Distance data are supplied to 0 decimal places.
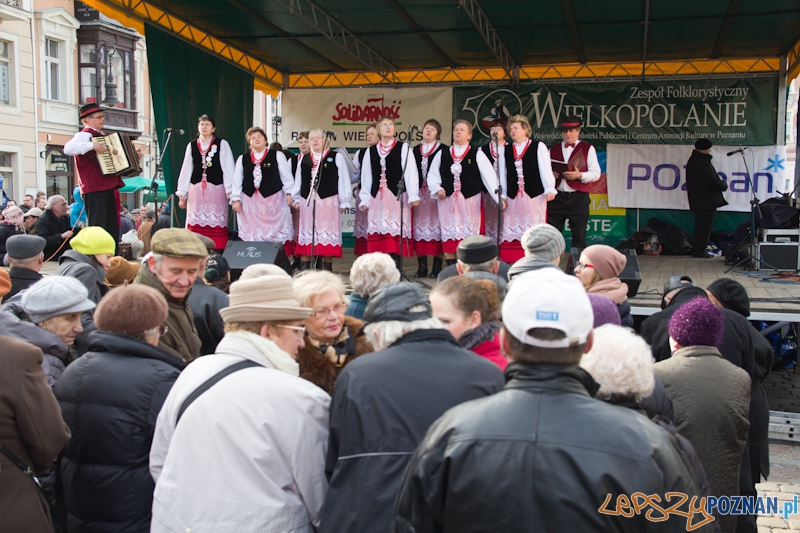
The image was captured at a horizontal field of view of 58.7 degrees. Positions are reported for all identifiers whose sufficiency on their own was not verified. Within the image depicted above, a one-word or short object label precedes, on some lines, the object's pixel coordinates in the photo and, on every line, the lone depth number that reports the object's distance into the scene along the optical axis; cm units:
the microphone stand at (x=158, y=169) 760
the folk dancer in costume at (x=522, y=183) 758
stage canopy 838
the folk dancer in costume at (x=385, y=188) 773
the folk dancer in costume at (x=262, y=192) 795
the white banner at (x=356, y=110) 1165
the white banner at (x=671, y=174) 1034
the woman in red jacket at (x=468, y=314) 233
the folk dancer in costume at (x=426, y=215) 773
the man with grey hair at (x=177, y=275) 307
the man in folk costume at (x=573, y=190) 827
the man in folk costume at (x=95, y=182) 693
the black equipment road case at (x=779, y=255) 743
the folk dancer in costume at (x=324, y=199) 779
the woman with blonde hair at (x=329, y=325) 253
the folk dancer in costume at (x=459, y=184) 759
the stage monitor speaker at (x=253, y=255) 719
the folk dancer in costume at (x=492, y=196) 741
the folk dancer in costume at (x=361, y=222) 825
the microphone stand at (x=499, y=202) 704
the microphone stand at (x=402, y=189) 696
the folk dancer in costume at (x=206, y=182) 807
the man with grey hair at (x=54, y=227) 777
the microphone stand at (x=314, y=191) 749
